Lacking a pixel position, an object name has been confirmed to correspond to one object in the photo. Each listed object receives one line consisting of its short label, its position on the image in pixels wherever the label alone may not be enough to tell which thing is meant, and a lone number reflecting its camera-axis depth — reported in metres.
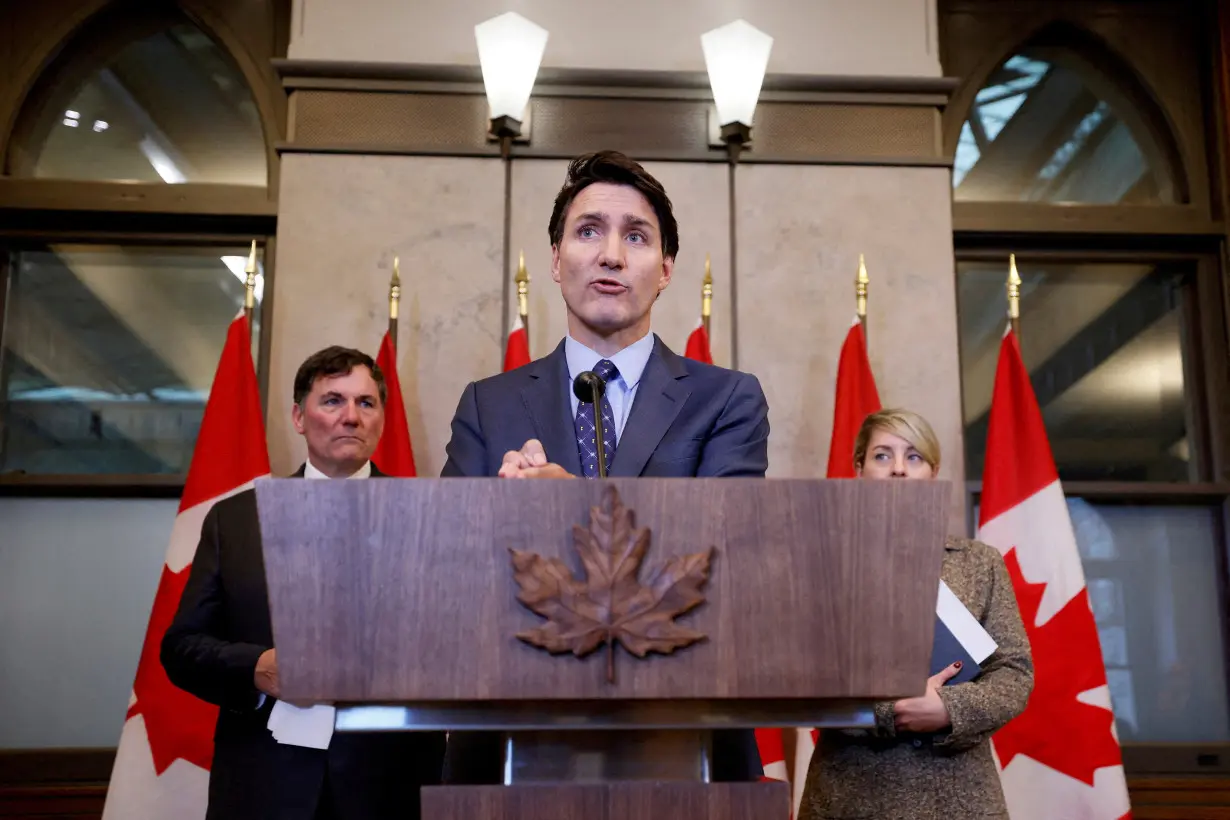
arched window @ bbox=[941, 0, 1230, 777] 3.91
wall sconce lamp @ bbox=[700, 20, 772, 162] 3.63
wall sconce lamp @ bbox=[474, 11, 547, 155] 3.57
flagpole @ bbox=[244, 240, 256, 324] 3.46
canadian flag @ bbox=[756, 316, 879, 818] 3.42
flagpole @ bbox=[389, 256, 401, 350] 3.44
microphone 1.39
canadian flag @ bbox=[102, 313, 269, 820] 3.05
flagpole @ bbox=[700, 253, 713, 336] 3.46
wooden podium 1.08
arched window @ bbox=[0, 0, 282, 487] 3.87
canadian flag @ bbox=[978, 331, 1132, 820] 3.16
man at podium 1.58
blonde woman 2.07
